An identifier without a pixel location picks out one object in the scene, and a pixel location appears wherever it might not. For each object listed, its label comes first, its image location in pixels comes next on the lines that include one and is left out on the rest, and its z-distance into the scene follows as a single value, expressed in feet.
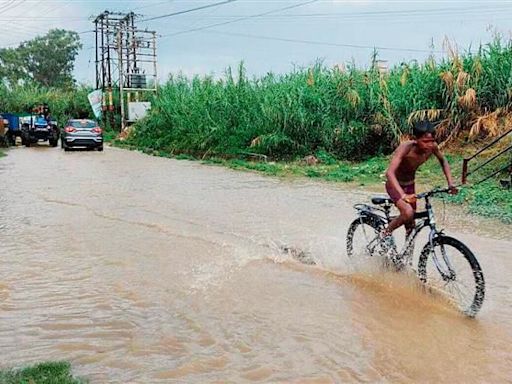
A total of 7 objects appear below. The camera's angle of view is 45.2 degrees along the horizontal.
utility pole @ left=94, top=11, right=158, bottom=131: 119.24
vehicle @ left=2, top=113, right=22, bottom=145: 102.43
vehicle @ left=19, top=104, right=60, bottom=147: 102.83
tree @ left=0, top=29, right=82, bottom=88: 211.41
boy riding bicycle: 18.69
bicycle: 17.53
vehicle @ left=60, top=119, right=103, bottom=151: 94.02
